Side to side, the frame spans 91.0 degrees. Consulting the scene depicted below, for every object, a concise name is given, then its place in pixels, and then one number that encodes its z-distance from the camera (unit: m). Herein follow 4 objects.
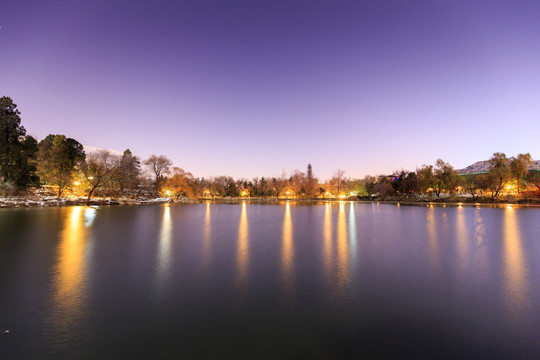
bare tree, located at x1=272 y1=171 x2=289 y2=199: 89.75
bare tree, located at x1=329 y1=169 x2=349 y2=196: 100.06
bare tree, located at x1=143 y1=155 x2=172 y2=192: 64.62
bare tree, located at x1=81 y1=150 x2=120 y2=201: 45.44
